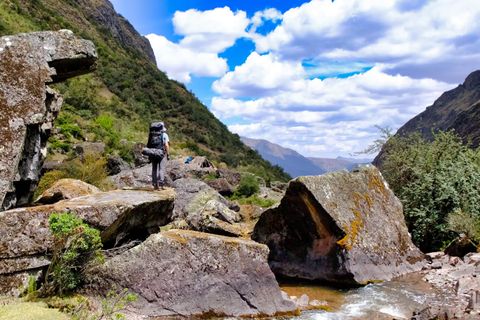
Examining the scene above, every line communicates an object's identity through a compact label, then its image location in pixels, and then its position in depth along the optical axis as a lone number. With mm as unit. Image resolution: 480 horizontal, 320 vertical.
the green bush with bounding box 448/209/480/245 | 17266
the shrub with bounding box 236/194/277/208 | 29594
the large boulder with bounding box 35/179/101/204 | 13578
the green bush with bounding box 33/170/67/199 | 20231
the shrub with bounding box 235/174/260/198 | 32325
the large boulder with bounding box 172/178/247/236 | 16641
